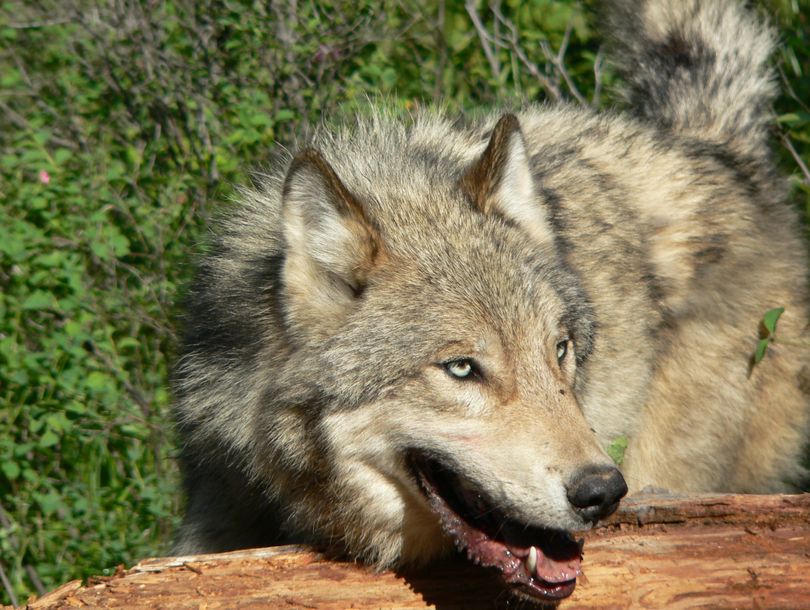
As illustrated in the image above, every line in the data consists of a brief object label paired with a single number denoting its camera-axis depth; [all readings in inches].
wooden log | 256.4
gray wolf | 249.8
